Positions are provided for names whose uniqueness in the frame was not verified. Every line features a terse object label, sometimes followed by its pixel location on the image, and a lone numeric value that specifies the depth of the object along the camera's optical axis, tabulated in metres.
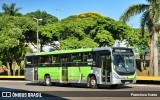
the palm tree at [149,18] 26.62
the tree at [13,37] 42.12
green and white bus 18.20
